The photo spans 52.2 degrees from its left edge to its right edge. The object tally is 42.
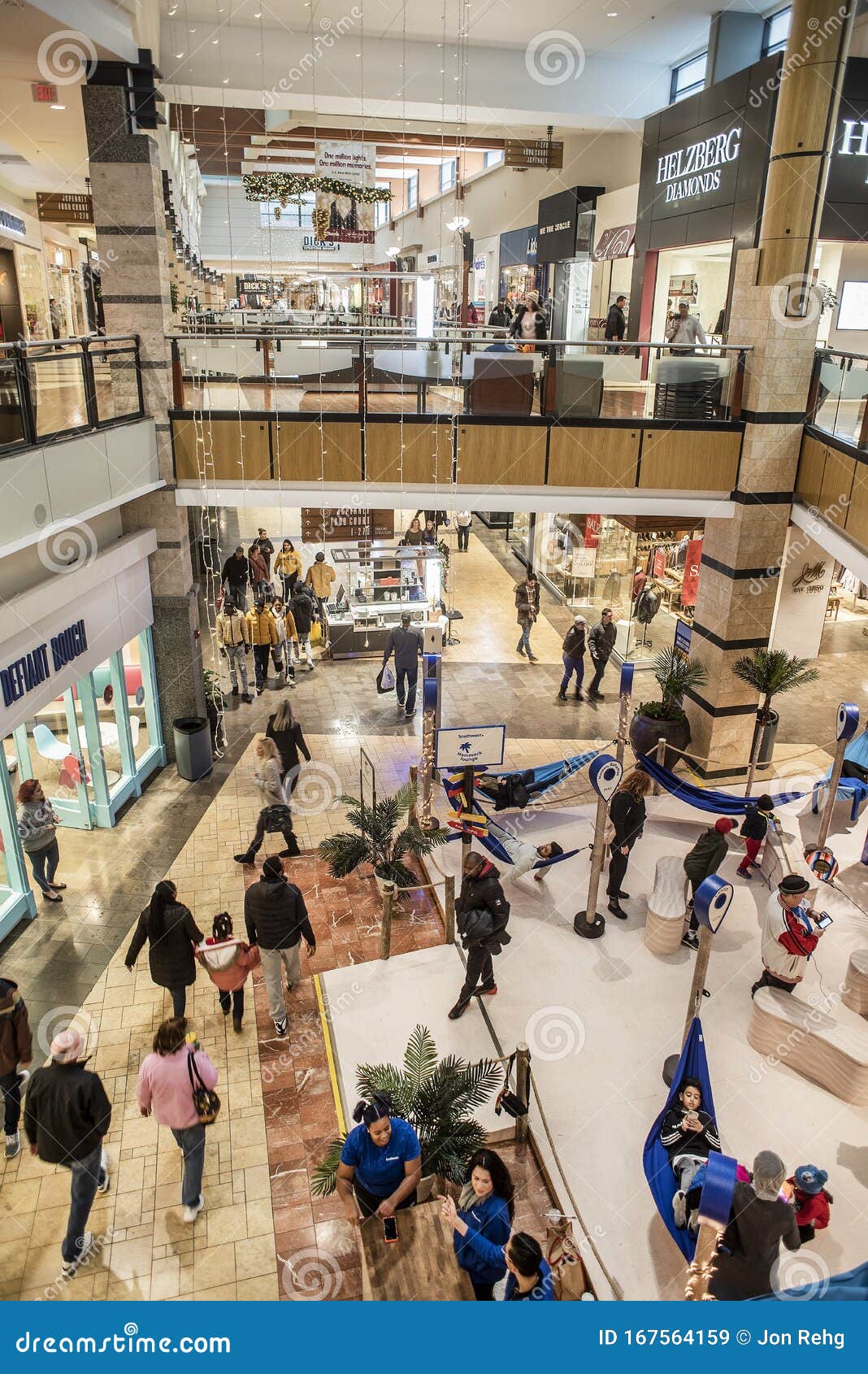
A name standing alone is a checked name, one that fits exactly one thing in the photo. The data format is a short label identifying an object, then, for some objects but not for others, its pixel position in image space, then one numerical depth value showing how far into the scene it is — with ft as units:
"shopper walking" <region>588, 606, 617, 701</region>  41.45
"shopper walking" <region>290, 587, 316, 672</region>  41.98
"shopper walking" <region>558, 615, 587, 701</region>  39.14
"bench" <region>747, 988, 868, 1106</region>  18.26
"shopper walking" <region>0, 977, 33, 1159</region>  16.37
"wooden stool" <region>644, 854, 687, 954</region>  22.44
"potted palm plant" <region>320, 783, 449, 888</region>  24.48
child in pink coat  18.62
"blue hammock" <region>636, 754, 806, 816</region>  27.50
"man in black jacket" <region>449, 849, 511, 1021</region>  19.20
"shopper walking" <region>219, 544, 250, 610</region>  42.34
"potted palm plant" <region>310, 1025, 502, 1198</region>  14.71
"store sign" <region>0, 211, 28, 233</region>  46.65
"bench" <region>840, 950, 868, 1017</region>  20.03
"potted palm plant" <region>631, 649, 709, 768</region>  34.63
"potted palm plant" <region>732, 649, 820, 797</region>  32.04
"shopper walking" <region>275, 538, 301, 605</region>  43.16
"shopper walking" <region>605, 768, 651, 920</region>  23.80
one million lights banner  36.52
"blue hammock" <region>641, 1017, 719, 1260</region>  14.49
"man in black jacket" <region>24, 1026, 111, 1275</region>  14.02
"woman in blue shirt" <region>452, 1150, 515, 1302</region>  12.84
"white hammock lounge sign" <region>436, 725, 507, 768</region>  24.59
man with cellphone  19.27
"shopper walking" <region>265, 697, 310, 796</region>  28.71
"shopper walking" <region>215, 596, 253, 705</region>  37.76
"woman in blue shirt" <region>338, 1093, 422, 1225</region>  13.56
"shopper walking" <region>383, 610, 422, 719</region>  37.55
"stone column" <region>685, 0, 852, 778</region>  28.30
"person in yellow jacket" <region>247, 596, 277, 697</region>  37.88
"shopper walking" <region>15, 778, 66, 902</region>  22.90
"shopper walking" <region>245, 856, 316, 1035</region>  18.92
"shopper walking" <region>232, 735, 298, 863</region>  25.82
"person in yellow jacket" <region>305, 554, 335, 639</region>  43.37
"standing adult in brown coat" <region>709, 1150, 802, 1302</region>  12.57
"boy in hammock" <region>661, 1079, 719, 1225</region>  14.78
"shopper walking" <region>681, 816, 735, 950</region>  21.68
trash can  32.65
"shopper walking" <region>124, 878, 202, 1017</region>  18.42
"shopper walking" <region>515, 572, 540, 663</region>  44.73
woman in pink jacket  14.66
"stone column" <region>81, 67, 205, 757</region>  29.14
